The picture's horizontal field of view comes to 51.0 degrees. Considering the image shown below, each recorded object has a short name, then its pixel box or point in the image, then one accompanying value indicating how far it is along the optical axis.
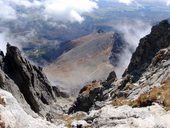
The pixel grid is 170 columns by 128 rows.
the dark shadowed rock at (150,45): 64.70
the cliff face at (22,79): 47.33
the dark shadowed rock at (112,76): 72.65
